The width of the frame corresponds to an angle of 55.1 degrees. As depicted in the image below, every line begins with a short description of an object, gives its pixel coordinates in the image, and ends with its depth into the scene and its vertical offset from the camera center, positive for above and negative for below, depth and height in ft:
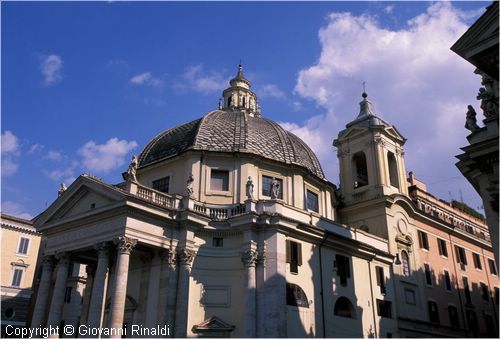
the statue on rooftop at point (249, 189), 96.63 +34.07
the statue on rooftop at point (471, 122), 68.33 +33.39
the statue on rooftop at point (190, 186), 94.73 +34.39
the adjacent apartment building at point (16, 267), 142.00 +28.69
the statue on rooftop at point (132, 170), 89.90 +35.03
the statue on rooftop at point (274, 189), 97.51 +34.41
